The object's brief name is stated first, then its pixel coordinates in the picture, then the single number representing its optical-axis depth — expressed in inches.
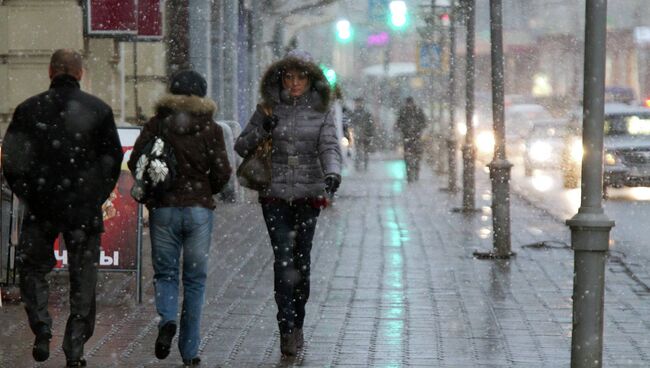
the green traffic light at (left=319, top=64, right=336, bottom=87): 822.0
